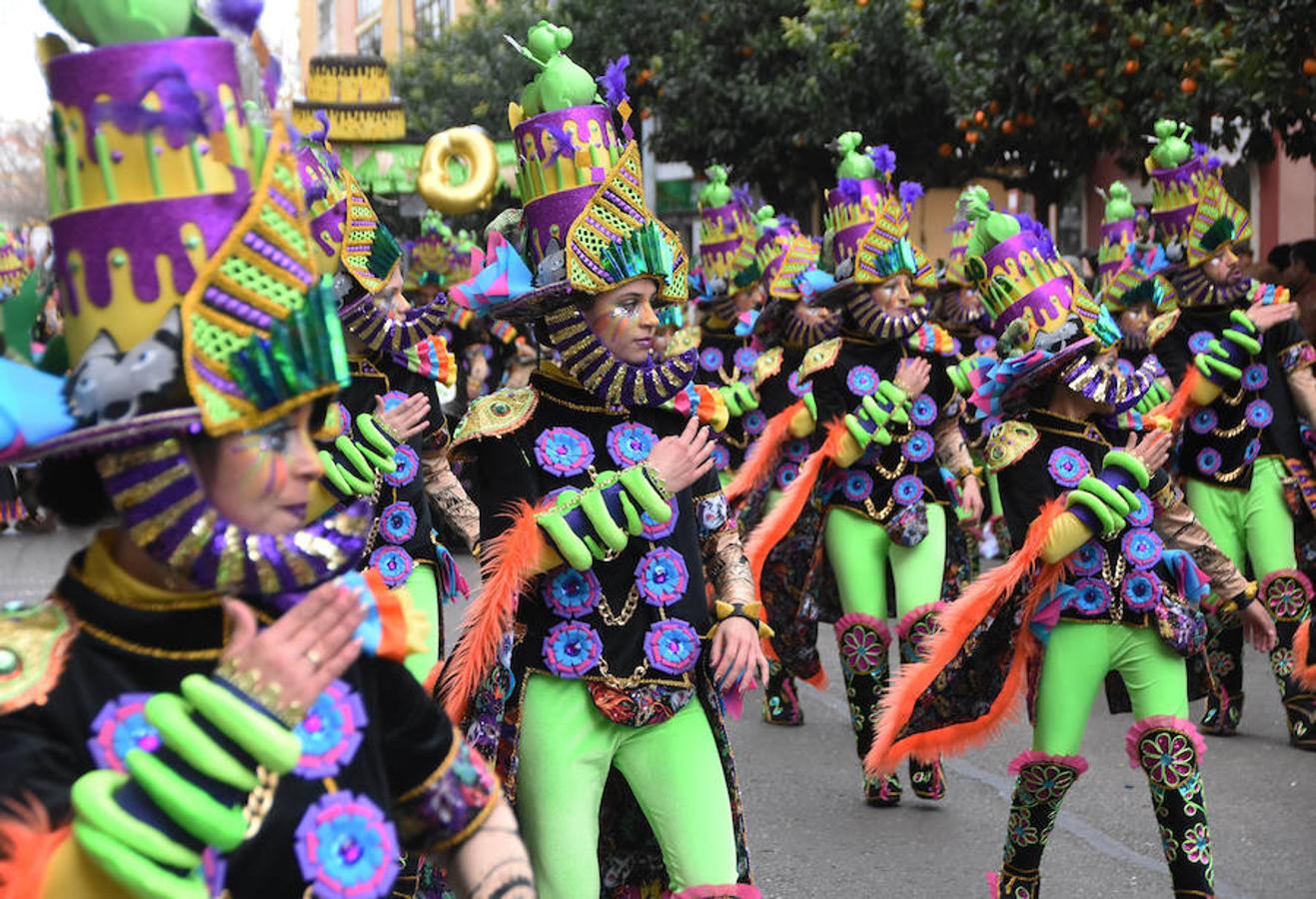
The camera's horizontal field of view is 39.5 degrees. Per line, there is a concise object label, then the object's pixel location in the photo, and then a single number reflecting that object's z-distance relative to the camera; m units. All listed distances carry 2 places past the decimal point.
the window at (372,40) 52.00
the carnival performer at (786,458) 8.28
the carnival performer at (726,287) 12.20
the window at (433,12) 45.40
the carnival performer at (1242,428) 8.24
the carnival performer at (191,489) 2.33
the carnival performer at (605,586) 4.33
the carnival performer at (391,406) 6.12
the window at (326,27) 59.69
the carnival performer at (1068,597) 5.32
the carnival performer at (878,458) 7.48
